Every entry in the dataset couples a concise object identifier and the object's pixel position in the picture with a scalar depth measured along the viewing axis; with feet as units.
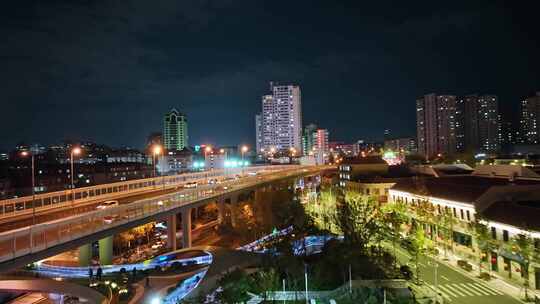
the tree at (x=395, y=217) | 109.58
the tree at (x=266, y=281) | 70.54
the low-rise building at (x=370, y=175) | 190.39
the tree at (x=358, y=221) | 107.34
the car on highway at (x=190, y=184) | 170.65
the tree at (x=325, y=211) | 144.87
